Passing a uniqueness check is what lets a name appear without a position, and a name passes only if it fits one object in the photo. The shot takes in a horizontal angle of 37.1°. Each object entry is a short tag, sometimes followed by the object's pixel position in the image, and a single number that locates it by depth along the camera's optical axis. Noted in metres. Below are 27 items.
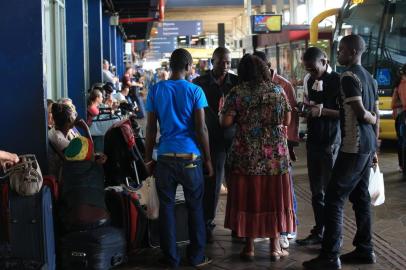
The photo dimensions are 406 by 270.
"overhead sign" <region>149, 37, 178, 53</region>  42.12
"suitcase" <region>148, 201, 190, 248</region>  5.45
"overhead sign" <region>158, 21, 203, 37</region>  39.53
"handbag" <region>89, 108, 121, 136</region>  8.07
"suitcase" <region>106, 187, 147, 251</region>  5.18
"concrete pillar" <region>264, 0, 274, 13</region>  37.50
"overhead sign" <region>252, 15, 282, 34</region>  26.05
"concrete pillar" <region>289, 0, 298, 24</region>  39.09
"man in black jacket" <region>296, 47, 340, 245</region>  5.50
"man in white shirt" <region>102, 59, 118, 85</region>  13.62
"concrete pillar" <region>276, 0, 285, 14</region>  38.34
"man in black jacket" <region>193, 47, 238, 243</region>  5.82
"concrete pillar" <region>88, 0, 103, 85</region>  12.91
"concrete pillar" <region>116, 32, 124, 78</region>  25.48
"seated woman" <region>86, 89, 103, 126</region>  8.89
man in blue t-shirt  4.99
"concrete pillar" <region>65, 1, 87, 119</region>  9.57
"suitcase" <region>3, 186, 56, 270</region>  4.33
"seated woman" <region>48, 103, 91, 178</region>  5.50
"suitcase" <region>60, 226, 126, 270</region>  4.71
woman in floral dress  5.03
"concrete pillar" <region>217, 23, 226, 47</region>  20.66
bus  11.73
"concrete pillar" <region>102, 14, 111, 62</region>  17.20
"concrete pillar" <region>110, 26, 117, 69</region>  18.94
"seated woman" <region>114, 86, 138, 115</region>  9.47
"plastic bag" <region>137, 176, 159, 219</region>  5.21
